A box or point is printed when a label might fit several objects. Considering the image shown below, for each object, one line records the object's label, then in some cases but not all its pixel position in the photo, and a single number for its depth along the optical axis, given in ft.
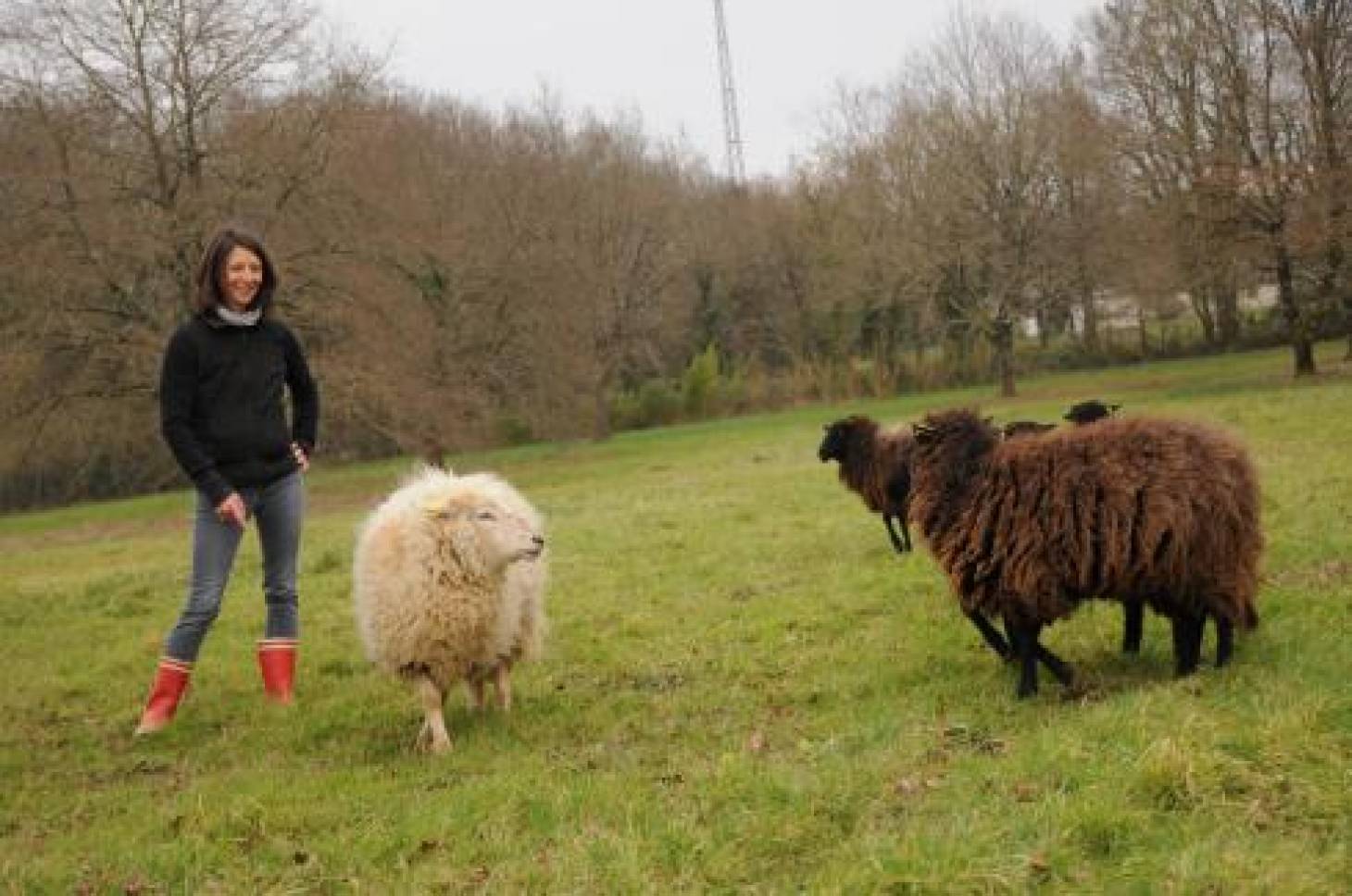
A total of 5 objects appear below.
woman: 20.98
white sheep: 21.06
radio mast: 194.49
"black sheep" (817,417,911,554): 36.78
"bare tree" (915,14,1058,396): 120.78
